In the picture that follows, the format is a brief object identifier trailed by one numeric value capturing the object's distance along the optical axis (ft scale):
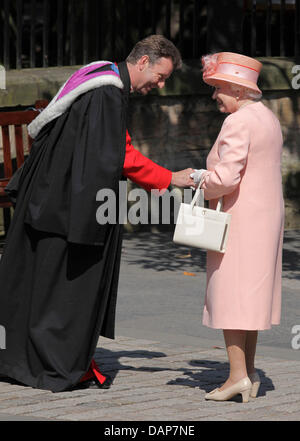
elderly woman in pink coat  37.04
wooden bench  65.57
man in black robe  38.70
